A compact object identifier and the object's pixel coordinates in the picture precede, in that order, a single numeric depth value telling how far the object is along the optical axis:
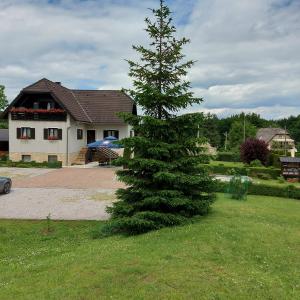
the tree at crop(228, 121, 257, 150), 62.92
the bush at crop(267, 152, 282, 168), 32.92
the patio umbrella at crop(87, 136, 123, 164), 29.62
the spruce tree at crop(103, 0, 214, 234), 9.01
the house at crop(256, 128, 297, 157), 60.01
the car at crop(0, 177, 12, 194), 17.05
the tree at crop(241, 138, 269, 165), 33.28
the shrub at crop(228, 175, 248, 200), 16.48
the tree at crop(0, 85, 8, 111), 53.18
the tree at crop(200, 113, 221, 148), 71.73
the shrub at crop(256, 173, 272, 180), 27.39
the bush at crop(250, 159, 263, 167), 31.41
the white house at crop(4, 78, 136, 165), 30.35
